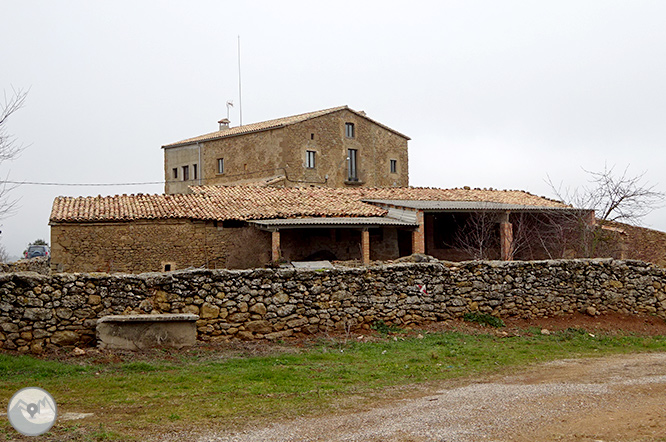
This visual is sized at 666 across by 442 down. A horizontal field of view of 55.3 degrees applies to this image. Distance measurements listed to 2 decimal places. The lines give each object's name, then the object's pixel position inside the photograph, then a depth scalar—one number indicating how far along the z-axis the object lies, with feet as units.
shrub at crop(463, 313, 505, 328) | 41.34
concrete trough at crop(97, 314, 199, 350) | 32.63
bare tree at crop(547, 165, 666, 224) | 73.05
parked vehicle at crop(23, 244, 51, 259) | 135.33
